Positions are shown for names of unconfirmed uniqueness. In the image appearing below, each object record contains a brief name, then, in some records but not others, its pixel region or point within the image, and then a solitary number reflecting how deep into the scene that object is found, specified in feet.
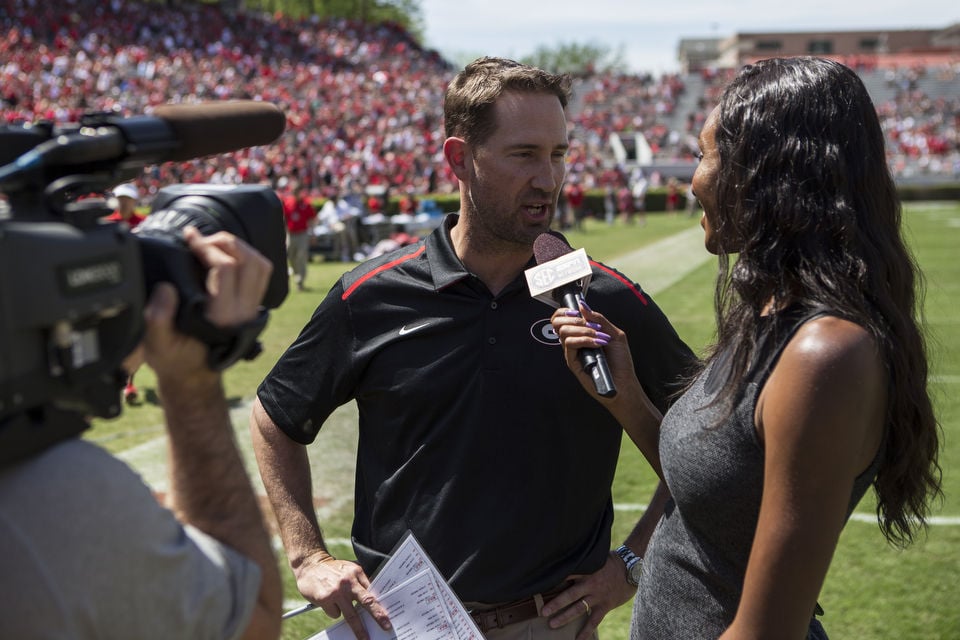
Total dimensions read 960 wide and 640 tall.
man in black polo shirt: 9.07
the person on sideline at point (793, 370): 6.02
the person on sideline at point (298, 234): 62.59
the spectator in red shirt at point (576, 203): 114.26
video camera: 4.25
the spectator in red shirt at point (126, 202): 33.37
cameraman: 4.81
